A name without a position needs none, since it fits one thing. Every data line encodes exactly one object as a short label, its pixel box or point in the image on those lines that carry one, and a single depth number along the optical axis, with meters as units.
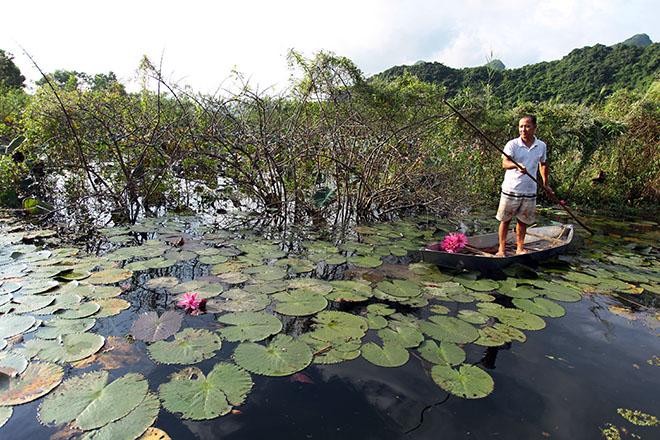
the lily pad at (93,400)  1.74
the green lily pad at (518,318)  2.92
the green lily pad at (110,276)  3.28
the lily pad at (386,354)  2.33
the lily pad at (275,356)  2.21
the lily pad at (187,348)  2.26
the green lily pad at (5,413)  1.71
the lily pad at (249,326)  2.53
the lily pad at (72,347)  2.19
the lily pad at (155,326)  2.48
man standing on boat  4.10
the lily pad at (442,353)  2.39
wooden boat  3.95
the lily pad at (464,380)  2.11
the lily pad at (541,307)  3.14
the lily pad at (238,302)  2.92
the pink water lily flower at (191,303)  2.86
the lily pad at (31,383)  1.85
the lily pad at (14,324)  2.39
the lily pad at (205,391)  1.85
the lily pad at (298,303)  2.91
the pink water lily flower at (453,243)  4.29
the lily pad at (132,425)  1.64
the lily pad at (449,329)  2.65
